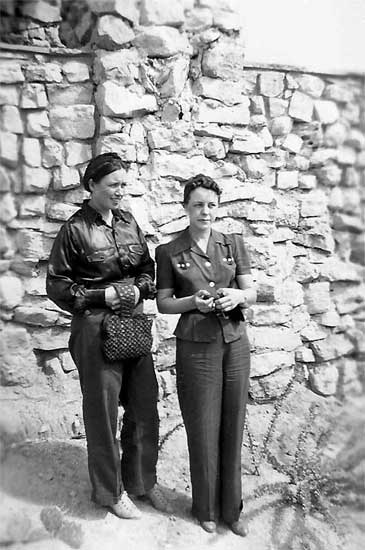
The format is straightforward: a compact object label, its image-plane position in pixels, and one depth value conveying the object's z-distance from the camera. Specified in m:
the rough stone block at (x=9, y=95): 2.82
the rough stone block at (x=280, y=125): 3.28
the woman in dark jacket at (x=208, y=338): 2.22
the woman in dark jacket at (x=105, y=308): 2.18
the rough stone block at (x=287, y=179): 3.35
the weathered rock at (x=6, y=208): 2.89
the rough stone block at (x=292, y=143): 3.33
